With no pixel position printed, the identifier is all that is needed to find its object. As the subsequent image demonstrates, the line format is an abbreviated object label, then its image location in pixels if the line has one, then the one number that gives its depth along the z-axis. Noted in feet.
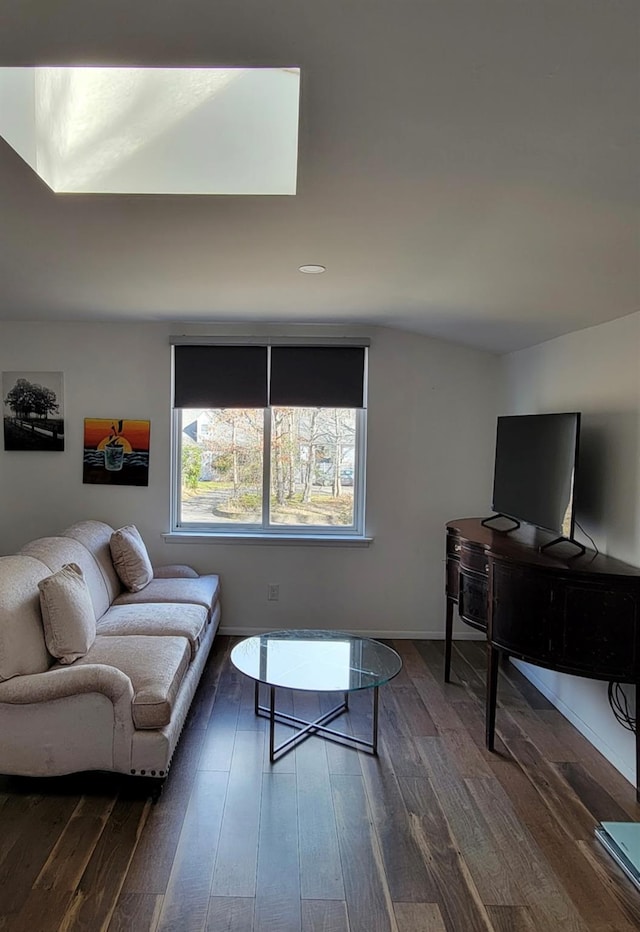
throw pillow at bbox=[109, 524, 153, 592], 11.80
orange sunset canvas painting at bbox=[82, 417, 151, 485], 13.64
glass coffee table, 8.71
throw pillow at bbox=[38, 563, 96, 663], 8.33
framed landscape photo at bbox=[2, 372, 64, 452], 13.52
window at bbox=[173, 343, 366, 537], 13.61
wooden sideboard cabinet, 7.64
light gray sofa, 7.60
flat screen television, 8.95
